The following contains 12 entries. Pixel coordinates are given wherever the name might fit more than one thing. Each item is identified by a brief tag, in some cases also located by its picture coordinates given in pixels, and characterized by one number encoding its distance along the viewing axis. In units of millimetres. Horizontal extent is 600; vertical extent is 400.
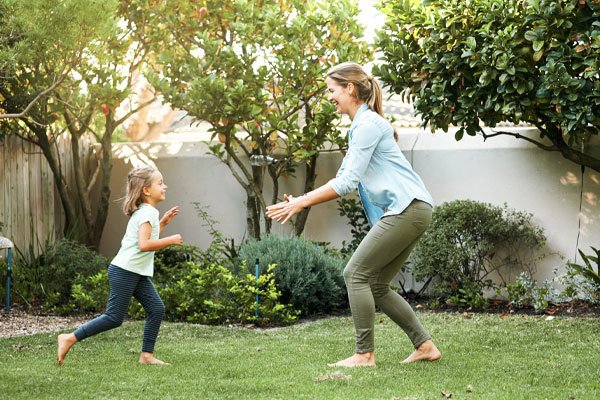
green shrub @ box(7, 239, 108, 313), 9961
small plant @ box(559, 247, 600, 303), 8531
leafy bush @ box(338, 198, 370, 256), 10453
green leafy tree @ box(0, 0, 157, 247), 7145
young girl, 5922
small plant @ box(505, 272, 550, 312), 9023
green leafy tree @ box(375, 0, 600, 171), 7562
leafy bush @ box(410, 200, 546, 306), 9211
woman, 5352
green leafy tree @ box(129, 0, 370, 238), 9969
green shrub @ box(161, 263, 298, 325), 8430
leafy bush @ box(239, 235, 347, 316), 8922
